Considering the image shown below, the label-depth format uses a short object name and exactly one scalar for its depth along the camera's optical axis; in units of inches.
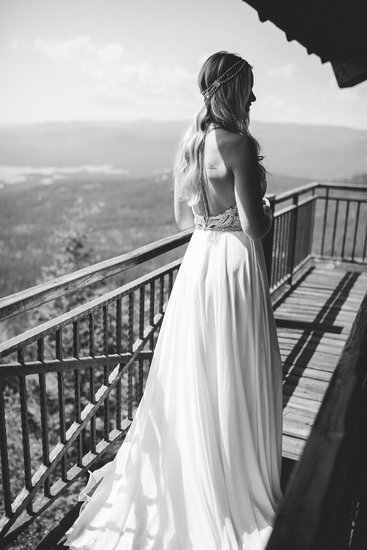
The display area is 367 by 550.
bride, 75.6
